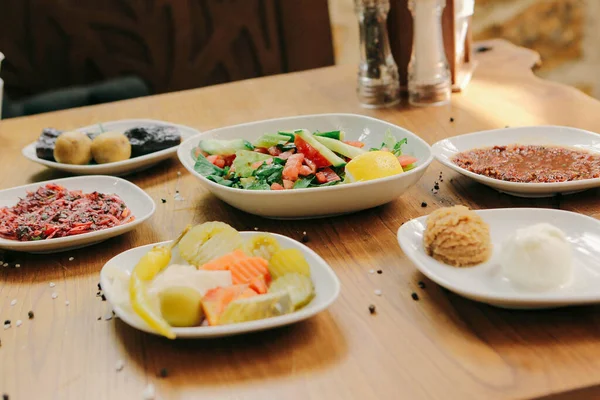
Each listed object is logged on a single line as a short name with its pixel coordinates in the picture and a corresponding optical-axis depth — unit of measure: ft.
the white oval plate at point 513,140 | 4.71
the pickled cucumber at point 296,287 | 3.15
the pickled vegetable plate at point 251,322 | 2.96
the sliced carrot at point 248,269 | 3.29
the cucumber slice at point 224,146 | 5.01
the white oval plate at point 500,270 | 3.02
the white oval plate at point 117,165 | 5.45
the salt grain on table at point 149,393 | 2.87
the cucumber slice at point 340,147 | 4.65
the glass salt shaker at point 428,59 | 6.25
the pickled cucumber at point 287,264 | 3.35
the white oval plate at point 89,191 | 4.10
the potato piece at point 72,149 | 5.59
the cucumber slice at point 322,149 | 4.52
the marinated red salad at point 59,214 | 4.22
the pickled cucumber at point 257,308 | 3.04
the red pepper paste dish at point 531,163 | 4.36
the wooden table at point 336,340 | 2.84
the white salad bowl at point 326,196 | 4.10
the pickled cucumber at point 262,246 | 3.58
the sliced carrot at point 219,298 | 3.07
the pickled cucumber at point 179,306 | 3.05
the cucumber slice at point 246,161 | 4.61
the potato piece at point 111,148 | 5.55
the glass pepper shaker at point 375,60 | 6.37
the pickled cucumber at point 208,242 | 3.54
